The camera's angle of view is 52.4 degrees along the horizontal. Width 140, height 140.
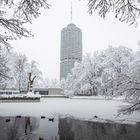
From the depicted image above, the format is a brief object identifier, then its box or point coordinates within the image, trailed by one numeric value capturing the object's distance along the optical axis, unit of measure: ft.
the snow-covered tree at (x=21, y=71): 102.08
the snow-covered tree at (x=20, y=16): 14.16
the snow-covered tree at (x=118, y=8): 12.59
